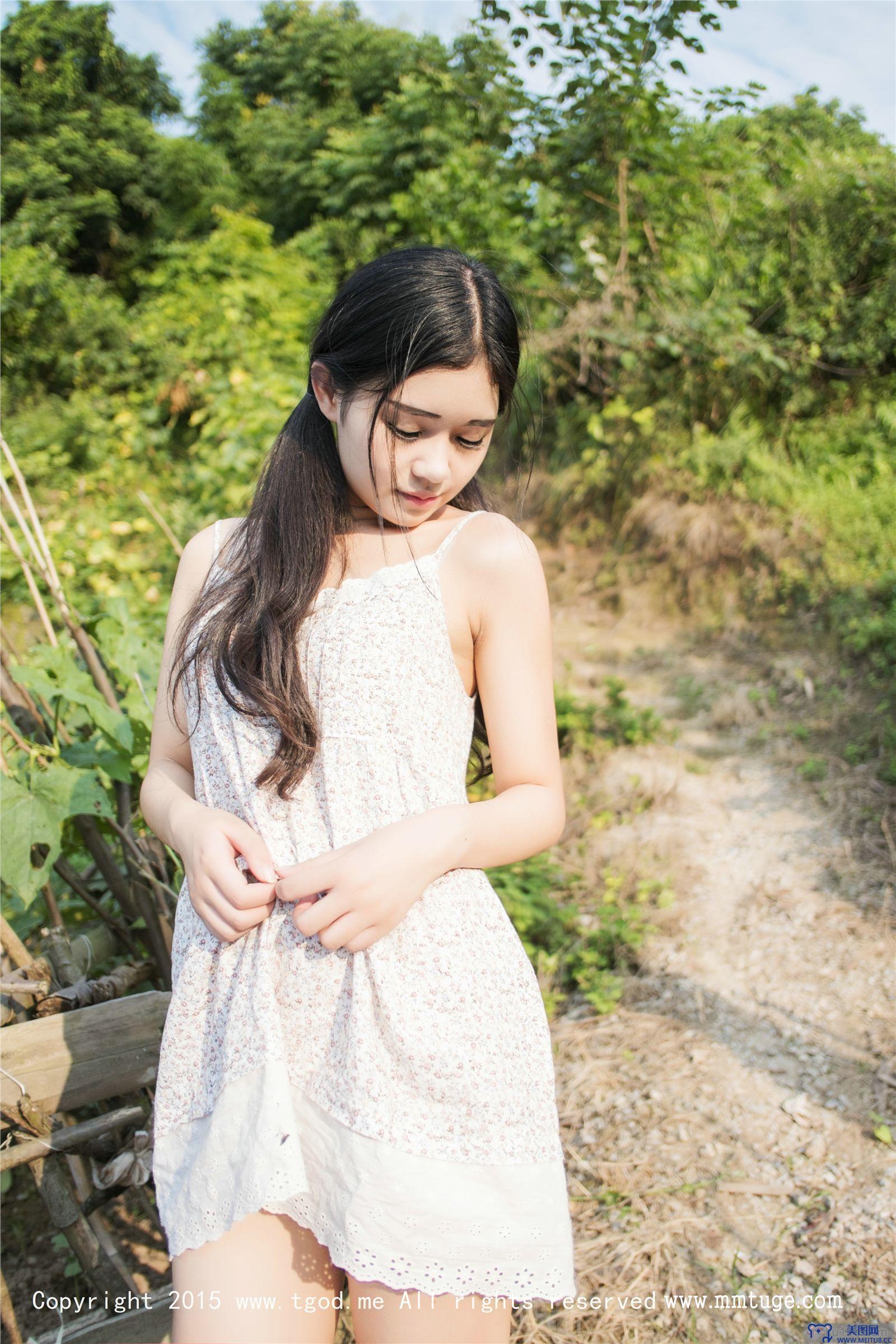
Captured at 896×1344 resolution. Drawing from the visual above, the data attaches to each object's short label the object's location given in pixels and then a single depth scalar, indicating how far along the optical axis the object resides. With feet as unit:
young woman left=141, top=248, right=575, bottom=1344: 3.40
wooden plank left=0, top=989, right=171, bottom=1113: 5.13
